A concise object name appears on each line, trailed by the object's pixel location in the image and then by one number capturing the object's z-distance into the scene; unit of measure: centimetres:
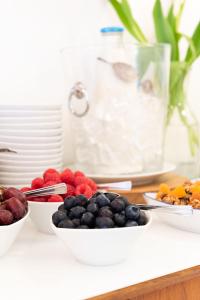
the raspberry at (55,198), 68
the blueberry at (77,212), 58
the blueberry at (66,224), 56
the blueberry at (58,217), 58
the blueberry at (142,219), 58
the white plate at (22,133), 83
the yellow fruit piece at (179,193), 74
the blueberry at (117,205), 58
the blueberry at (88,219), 57
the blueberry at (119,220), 57
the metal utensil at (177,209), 69
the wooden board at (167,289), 50
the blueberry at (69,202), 59
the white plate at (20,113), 83
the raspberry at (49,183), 70
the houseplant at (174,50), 112
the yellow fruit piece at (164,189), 76
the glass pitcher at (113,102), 95
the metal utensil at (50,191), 67
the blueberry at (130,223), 56
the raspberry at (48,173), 72
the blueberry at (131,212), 58
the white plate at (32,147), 84
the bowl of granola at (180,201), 70
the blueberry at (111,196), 61
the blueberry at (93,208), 58
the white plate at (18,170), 84
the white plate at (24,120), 83
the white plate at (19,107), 83
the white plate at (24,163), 84
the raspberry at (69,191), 70
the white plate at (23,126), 83
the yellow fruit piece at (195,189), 74
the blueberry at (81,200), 60
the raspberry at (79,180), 72
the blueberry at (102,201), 58
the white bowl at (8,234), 57
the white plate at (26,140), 83
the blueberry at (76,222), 57
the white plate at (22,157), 84
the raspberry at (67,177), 73
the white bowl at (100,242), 55
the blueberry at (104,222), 56
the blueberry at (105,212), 57
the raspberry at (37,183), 71
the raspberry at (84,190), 69
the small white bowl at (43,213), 67
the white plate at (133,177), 94
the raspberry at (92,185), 72
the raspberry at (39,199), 69
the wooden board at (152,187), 88
